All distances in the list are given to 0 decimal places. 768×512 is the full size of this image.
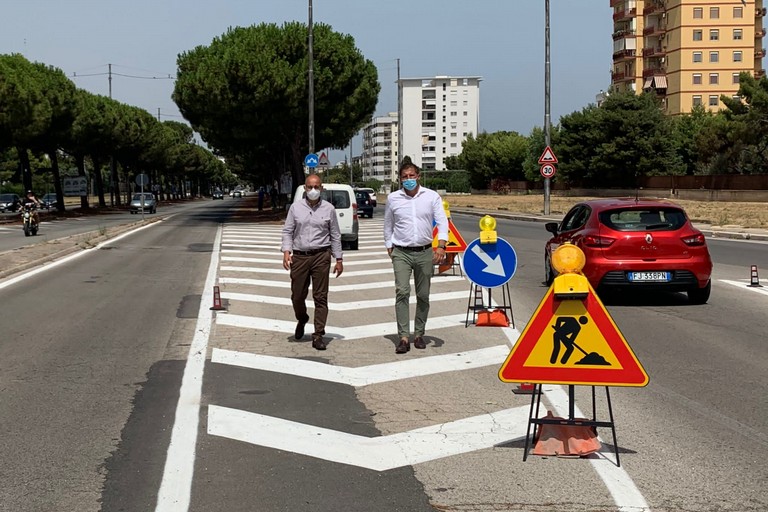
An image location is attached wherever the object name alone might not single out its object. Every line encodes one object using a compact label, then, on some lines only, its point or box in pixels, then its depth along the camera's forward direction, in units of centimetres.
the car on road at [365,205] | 4447
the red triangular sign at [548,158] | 3644
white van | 2344
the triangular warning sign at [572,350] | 524
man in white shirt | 871
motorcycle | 3148
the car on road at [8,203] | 6277
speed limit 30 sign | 3662
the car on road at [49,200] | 7153
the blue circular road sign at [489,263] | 1013
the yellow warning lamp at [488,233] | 1007
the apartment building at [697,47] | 8881
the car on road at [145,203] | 5834
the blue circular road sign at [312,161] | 3506
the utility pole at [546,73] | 3919
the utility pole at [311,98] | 3753
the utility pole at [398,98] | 6496
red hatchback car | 1203
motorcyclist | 3180
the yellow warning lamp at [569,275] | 526
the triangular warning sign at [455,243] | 1435
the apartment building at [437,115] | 18725
